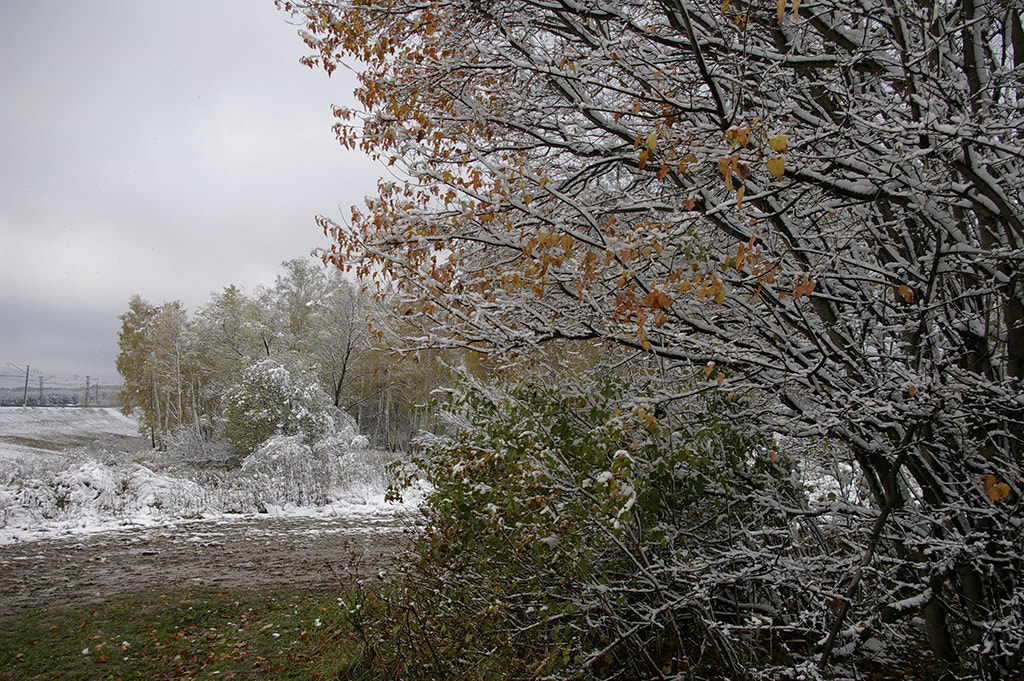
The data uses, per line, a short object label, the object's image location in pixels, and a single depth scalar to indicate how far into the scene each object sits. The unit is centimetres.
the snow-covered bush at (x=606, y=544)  301
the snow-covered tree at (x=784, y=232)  280
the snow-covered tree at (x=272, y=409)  1870
